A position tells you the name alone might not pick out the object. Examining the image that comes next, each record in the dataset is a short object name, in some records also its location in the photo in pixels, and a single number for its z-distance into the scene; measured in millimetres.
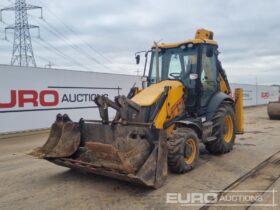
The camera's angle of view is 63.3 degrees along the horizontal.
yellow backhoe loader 3575
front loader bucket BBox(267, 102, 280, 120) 12095
